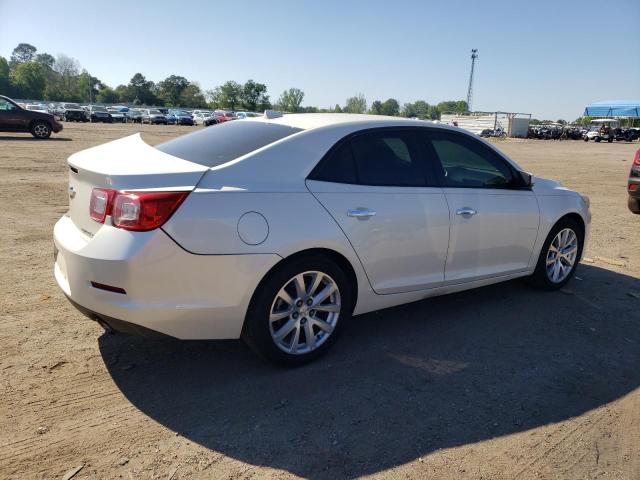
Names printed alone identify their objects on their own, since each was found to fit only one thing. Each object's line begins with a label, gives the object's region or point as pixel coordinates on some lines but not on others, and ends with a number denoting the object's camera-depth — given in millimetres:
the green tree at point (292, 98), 141250
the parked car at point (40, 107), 51969
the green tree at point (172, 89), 125125
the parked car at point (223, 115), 54466
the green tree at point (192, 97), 126250
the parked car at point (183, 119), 54366
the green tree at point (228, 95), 136875
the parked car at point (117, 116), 54244
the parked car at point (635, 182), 9039
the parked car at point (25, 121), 20364
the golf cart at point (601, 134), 58719
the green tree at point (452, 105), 153812
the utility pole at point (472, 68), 103088
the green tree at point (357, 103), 125938
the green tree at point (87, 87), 119894
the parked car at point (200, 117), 58975
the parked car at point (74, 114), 47938
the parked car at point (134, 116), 56356
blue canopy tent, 102388
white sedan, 2887
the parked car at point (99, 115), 49688
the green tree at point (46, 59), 145550
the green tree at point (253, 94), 137625
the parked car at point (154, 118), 54000
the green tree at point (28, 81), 112938
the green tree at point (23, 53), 155125
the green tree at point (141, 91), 121750
